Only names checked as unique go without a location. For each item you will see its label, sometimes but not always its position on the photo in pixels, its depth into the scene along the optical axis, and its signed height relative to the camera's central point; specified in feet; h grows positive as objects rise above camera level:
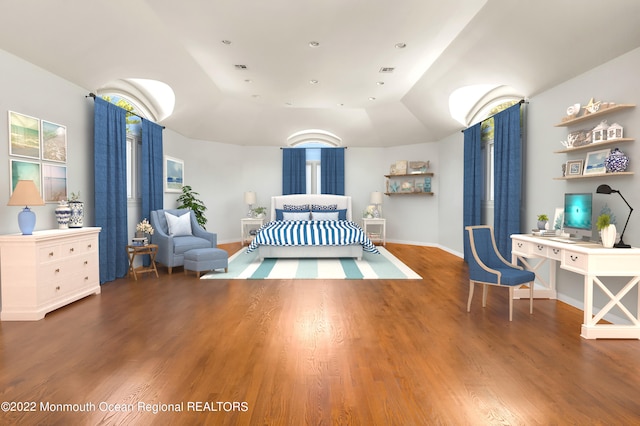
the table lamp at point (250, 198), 28.27 +0.70
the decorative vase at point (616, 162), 10.16 +1.27
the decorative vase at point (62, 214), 12.73 -0.24
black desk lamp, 9.64 +0.40
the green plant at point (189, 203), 23.51 +0.26
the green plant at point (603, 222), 9.62 -0.41
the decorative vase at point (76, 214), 13.15 -0.25
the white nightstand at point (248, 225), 27.63 -1.42
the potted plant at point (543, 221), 12.55 -0.50
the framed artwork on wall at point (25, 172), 11.44 +1.16
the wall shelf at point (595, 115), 9.95 +2.74
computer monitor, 10.90 -0.25
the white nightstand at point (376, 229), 27.99 -1.73
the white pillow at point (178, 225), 19.07 -0.94
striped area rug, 16.66 -3.11
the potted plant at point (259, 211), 28.35 -0.32
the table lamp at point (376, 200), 28.45 +0.54
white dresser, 10.69 -2.00
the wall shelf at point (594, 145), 10.07 +1.85
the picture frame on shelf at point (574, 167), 11.75 +1.30
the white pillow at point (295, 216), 26.05 -0.65
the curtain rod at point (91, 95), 14.76 +4.56
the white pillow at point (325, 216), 25.95 -0.65
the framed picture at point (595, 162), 10.87 +1.37
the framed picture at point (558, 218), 12.38 -0.39
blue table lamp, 10.57 +0.19
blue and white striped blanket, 20.26 -1.68
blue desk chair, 10.96 -2.00
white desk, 9.25 -1.65
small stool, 16.85 -2.48
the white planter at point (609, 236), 9.52 -0.77
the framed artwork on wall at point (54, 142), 12.71 +2.37
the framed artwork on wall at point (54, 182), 12.78 +0.91
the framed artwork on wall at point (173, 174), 22.38 +2.12
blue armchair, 17.85 -1.70
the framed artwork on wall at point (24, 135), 11.37 +2.34
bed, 20.30 -1.91
